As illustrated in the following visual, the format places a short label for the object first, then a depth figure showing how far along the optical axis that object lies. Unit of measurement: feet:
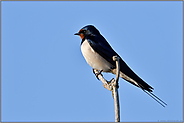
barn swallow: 34.47
